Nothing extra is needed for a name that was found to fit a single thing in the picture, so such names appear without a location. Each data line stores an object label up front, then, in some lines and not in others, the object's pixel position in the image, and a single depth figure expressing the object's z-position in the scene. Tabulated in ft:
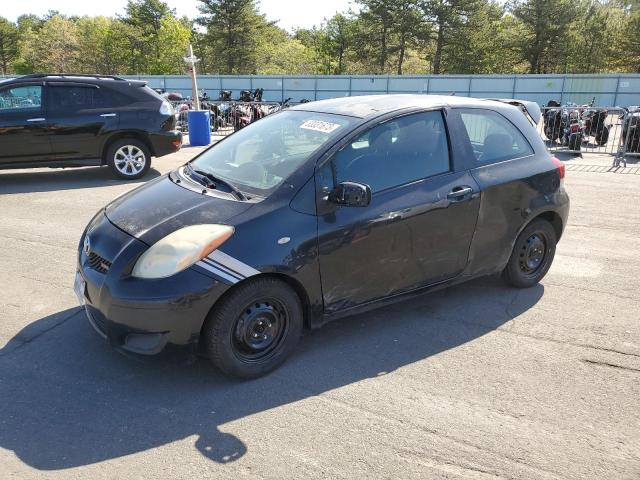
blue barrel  46.01
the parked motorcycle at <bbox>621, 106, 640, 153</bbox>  40.32
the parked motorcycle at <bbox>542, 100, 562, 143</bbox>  48.93
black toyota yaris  10.08
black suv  28.09
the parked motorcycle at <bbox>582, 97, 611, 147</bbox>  48.60
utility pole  49.49
